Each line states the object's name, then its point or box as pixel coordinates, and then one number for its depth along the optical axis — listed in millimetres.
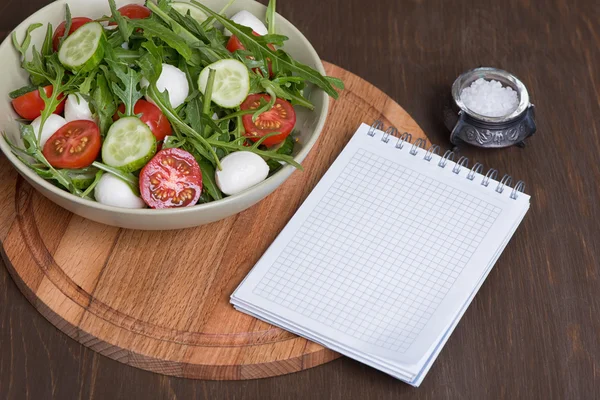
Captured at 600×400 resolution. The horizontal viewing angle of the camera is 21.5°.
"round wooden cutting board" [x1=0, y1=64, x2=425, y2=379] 804
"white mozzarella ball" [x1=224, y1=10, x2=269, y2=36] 871
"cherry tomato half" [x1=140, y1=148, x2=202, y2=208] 803
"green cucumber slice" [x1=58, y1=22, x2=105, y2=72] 817
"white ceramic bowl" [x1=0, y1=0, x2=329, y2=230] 796
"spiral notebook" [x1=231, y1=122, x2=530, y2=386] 807
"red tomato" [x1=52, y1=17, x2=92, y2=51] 859
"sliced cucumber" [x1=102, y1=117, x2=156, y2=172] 803
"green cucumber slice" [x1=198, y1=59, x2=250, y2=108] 825
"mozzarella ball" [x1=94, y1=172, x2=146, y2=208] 804
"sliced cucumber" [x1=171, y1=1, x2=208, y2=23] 871
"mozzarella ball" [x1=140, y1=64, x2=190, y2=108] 824
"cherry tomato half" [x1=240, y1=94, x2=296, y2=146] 836
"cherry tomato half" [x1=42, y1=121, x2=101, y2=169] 805
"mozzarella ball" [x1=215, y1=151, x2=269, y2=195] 813
